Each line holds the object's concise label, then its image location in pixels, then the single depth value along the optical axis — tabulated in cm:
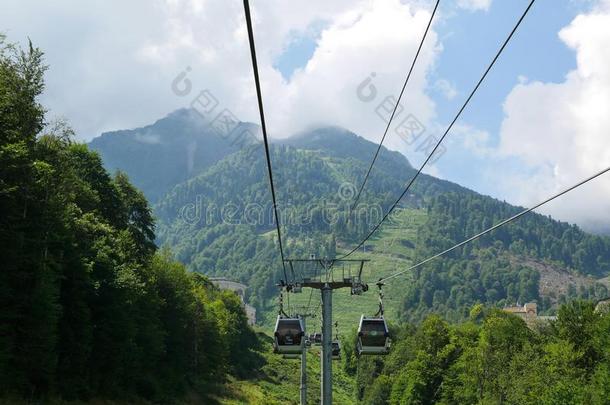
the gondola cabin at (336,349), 5546
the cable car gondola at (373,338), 3441
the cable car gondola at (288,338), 3556
